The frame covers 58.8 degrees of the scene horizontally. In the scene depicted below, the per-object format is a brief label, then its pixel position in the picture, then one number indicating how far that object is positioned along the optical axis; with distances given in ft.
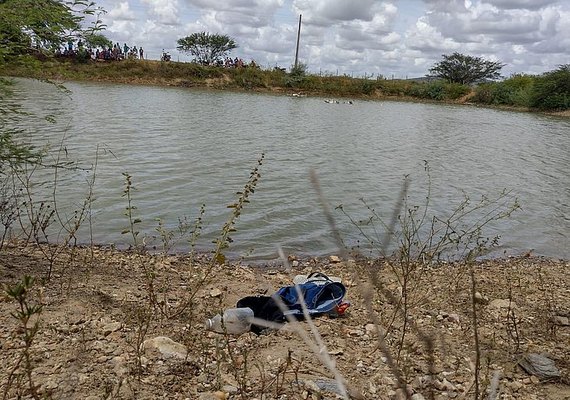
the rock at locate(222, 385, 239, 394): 9.79
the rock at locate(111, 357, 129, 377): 9.92
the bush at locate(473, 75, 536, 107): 165.16
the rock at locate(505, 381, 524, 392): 10.89
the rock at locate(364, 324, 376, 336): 13.66
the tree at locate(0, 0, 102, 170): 13.56
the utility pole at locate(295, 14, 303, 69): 184.11
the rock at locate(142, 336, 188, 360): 10.81
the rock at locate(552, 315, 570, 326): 14.66
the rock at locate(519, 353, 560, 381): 11.36
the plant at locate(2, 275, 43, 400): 4.60
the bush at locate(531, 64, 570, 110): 144.36
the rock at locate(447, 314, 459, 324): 14.66
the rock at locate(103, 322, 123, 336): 11.65
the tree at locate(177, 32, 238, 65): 176.76
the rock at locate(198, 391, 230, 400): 9.47
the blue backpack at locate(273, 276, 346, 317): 14.46
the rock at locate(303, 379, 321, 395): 10.03
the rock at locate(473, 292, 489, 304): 16.33
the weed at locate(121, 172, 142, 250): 23.79
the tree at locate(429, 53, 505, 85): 207.41
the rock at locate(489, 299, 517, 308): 16.06
